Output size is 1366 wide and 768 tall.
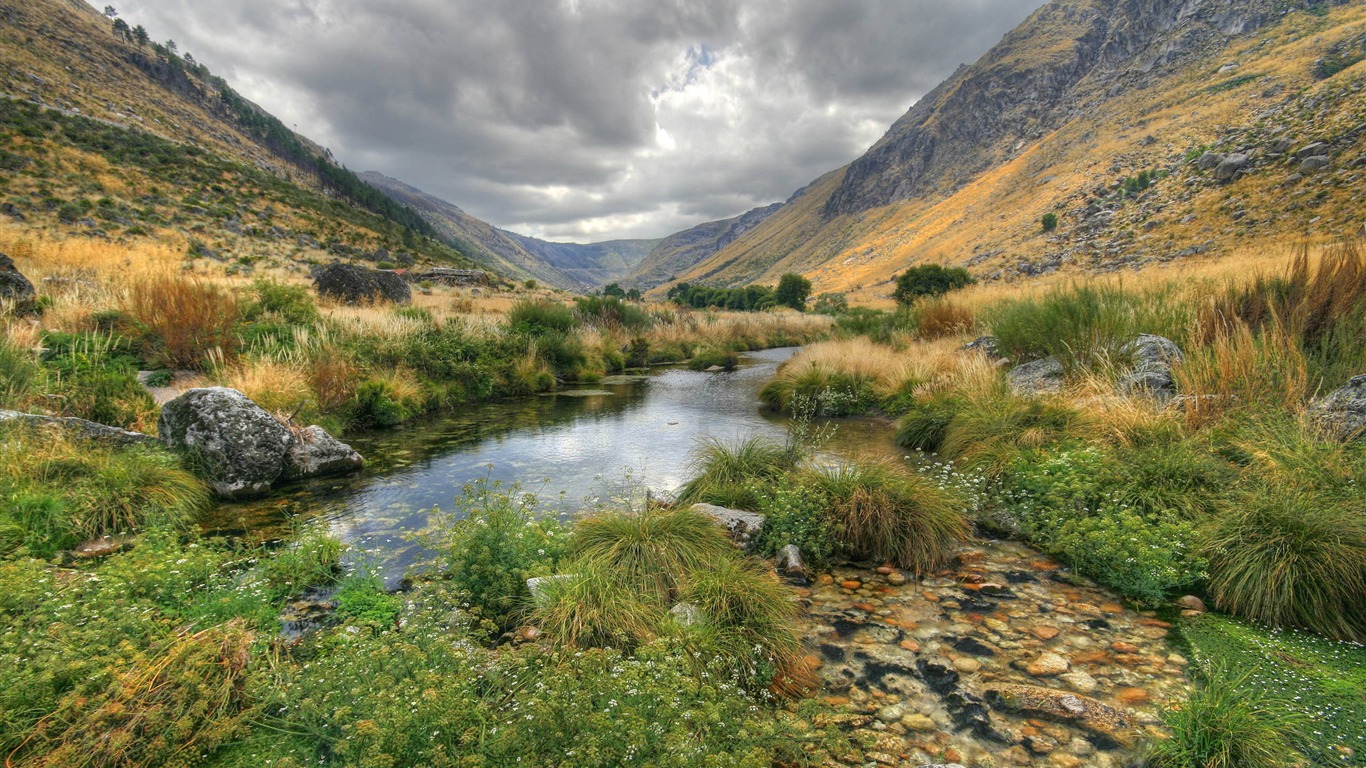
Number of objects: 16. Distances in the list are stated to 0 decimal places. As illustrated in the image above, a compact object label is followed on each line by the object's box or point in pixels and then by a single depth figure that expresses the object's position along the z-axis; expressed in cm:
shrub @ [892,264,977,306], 3878
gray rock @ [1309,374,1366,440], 456
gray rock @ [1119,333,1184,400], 677
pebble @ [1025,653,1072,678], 314
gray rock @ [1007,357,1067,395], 815
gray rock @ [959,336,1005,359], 1110
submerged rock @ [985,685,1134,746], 264
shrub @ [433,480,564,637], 374
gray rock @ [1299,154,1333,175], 3509
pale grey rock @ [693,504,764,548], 508
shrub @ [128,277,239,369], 902
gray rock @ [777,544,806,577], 461
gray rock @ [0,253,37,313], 955
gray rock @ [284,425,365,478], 694
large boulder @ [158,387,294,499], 615
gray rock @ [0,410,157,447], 539
